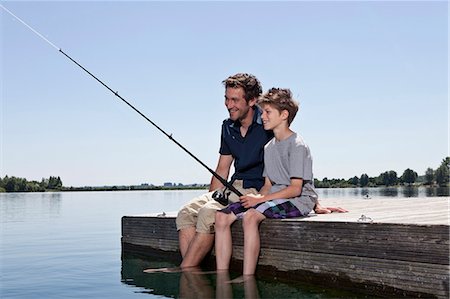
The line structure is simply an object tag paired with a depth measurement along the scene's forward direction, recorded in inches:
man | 217.2
